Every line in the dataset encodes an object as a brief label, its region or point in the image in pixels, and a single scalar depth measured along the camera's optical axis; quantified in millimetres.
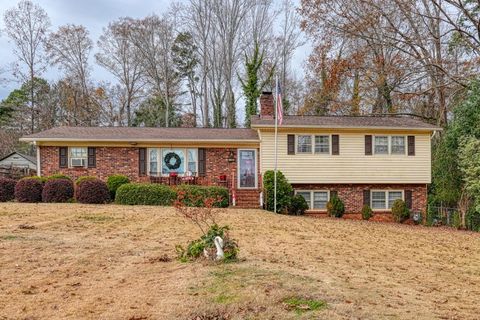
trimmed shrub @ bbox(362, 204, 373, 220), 18875
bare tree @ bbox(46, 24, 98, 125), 34531
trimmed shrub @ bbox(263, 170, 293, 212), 17562
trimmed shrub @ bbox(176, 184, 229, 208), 16625
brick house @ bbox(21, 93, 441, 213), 19156
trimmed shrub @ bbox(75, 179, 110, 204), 16562
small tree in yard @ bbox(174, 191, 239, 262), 6277
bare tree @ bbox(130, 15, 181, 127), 35188
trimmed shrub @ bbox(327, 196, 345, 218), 18712
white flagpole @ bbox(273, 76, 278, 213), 17062
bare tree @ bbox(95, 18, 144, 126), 35438
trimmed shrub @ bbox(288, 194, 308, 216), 18125
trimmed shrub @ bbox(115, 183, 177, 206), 16750
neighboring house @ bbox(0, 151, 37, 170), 29688
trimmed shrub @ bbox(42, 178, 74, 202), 16719
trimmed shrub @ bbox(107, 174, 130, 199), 17750
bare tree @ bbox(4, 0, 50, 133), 32281
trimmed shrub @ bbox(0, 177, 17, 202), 17086
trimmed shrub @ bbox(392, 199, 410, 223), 18875
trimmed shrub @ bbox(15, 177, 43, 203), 16641
